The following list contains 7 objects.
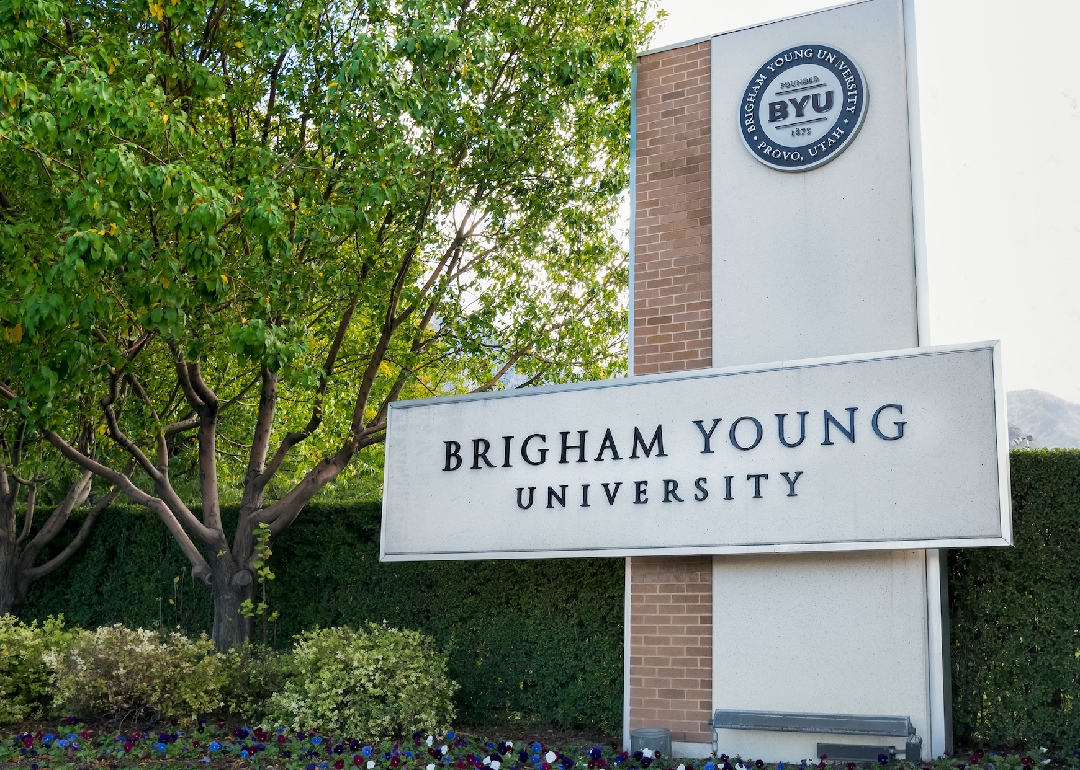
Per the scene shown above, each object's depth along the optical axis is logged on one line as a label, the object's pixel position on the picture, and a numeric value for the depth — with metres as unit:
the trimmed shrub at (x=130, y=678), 7.84
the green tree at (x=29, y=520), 11.80
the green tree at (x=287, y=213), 7.15
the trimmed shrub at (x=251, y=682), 8.34
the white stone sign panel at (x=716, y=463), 6.11
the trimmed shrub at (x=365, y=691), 7.43
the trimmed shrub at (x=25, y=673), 8.46
